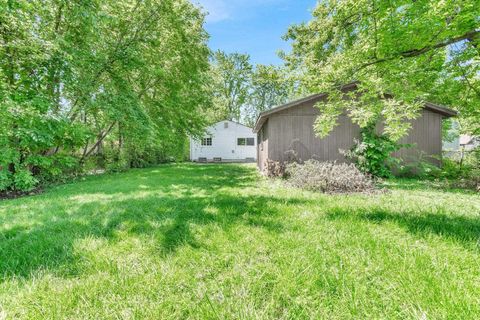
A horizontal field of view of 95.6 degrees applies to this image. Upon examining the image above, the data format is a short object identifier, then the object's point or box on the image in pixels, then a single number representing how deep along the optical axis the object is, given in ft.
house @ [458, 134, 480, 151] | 27.91
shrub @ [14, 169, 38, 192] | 19.90
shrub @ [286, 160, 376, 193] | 19.27
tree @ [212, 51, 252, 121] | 103.98
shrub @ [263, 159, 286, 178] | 28.89
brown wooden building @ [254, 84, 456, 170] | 30.40
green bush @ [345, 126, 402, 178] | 27.73
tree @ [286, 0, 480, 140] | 13.07
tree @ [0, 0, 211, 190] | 13.75
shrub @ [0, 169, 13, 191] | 20.12
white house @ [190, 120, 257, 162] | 74.69
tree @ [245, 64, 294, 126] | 112.37
